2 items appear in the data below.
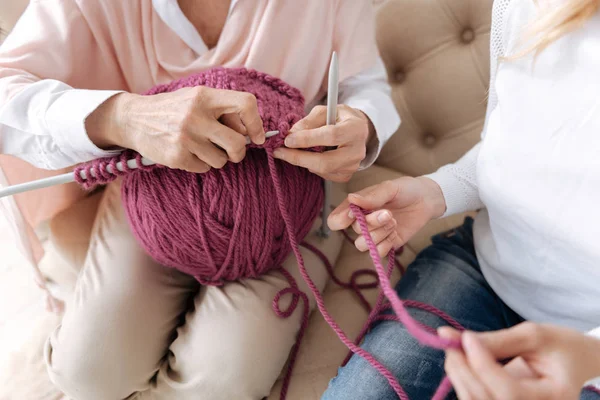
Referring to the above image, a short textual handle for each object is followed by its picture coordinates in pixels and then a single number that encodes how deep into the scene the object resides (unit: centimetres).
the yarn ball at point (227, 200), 53
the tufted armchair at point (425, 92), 79
